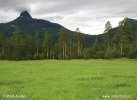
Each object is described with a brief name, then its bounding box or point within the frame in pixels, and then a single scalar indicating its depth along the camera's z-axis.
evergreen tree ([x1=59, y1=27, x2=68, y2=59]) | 75.39
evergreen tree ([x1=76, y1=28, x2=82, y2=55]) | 82.20
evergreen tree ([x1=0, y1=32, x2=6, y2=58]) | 75.47
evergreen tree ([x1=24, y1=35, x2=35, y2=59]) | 75.01
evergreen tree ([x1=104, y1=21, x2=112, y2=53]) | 74.79
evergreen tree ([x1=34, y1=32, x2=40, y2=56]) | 79.46
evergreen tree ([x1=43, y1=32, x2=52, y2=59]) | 78.50
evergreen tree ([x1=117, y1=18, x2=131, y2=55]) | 66.86
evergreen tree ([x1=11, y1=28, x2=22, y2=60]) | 73.26
